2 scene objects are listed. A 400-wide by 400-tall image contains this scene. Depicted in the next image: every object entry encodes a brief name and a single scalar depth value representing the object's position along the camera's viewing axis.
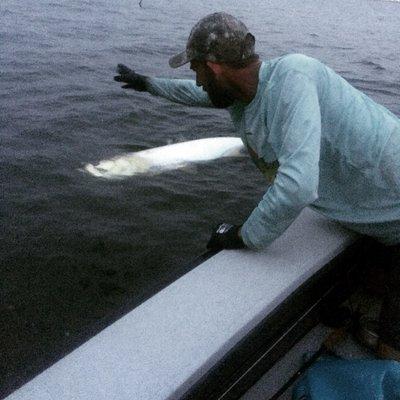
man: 2.17
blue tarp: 2.11
